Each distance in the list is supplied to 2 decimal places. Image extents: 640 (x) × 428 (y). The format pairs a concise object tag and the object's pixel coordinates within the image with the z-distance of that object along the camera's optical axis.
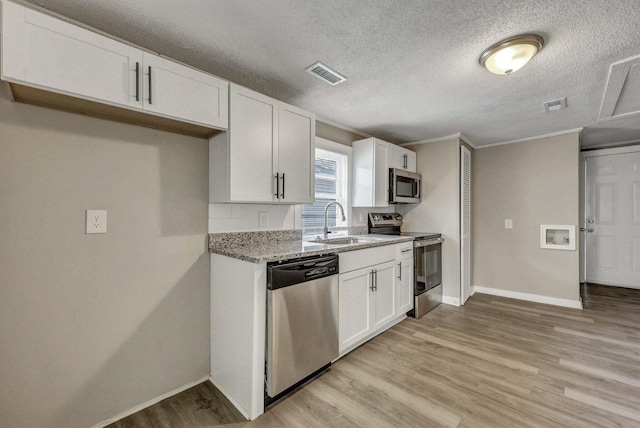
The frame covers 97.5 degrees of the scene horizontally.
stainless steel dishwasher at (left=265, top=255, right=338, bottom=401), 1.74
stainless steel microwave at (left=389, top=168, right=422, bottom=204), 3.49
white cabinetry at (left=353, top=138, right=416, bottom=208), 3.38
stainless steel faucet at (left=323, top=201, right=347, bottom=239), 2.90
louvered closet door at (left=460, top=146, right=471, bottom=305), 3.74
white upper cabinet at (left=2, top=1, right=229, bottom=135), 1.21
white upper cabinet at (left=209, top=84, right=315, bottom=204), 1.92
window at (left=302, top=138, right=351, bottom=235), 3.04
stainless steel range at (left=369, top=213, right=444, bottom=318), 3.28
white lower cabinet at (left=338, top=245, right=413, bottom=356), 2.31
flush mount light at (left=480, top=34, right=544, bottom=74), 1.66
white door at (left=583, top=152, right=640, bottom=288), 4.23
